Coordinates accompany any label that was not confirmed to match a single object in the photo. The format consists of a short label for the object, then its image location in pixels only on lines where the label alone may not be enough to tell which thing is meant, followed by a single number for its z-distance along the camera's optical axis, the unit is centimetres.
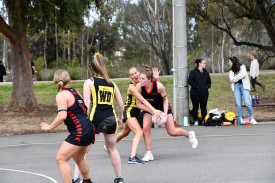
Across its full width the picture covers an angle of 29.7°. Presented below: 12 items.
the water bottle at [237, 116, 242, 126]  1461
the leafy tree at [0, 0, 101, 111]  1878
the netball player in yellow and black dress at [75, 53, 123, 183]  693
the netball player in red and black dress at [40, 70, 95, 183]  618
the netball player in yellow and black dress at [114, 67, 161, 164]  901
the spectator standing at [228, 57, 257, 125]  1438
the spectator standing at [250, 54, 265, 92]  2217
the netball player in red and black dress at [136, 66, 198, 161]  893
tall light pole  1520
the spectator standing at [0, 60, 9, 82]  2899
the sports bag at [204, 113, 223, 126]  1472
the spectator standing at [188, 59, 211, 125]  1489
